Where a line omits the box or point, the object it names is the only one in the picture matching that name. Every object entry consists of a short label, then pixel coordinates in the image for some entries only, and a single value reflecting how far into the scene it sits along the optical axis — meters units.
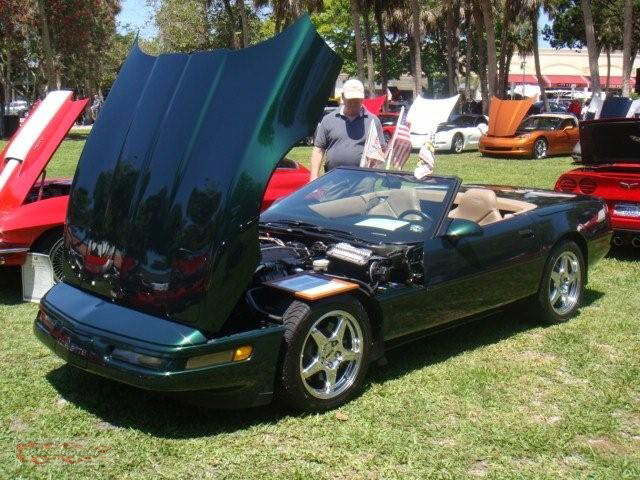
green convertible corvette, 3.79
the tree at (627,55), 26.75
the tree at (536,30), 38.25
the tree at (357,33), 31.78
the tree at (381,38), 35.72
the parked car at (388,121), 24.03
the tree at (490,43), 28.58
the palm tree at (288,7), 34.97
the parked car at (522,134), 21.44
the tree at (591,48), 26.27
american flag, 7.57
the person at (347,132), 7.01
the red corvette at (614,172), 7.74
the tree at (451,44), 42.02
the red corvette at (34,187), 6.21
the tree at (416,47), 30.56
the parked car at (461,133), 24.02
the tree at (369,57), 38.05
